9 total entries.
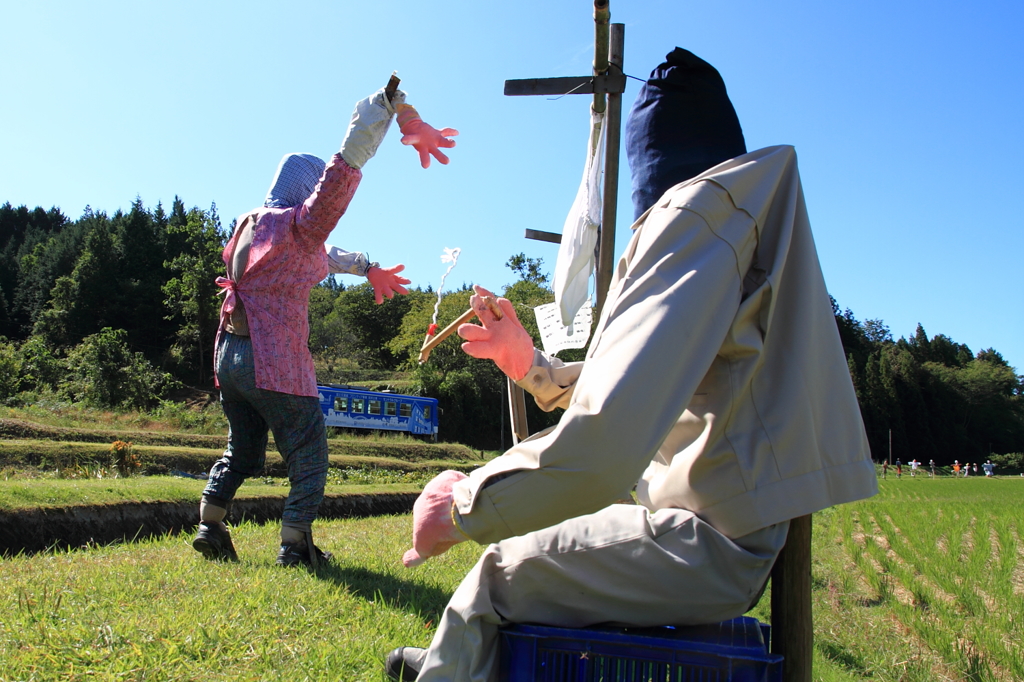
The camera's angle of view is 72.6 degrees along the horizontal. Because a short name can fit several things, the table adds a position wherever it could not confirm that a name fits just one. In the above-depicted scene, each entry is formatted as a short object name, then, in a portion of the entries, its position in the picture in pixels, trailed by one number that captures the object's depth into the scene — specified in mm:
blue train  27938
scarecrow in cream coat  1237
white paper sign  6268
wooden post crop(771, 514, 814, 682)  1440
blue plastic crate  1231
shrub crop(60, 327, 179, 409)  24150
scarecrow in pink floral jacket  3453
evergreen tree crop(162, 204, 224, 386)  47000
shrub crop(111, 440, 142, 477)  9002
